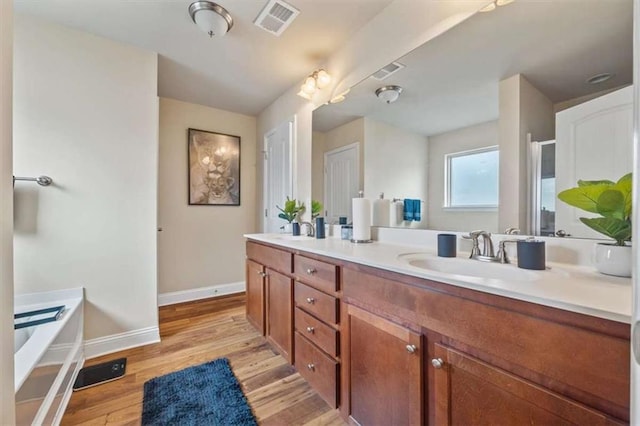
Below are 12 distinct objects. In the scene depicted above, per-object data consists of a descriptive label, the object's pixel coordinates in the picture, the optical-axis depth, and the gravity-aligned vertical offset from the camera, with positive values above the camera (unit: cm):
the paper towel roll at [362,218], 168 -4
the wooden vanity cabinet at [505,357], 54 -37
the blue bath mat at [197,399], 127 -103
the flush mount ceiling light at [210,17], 162 +126
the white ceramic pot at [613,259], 77 -15
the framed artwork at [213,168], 312 +54
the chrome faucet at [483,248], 112 -16
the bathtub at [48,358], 100 -70
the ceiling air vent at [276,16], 163 +130
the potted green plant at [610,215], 76 -1
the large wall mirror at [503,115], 92 +45
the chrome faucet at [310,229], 228 -16
